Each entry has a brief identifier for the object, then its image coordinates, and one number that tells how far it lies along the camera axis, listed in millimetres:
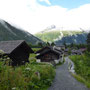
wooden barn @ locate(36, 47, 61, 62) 35148
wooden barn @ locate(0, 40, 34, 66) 12785
